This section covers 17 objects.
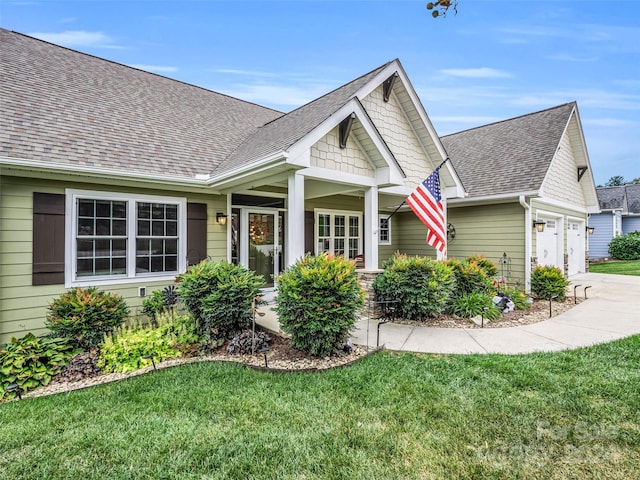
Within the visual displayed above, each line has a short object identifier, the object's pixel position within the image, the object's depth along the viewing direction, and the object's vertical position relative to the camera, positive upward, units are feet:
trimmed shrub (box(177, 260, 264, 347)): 16.38 -2.83
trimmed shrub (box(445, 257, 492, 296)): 23.84 -2.54
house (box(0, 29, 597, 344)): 18.16 +4.27
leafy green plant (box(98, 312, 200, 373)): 15.19 -5.05
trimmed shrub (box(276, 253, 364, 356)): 14.56 -2.79
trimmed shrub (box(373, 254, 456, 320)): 20.79 -2.77
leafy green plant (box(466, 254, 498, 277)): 27.55 -1.91
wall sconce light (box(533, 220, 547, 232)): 31.28 +1.80
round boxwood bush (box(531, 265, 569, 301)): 28.22 -3.34
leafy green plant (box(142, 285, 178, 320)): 20.63 -3.84
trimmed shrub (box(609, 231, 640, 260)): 65.57 -0.49
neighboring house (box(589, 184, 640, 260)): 71.15 +6.17
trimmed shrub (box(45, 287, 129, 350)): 16.14 -3.88
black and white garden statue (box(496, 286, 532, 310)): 25.29 -4.42
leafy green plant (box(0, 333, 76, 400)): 13.64 -5.35
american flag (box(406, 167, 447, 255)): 22.82 +2.55
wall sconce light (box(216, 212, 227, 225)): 24.43 +1.71
